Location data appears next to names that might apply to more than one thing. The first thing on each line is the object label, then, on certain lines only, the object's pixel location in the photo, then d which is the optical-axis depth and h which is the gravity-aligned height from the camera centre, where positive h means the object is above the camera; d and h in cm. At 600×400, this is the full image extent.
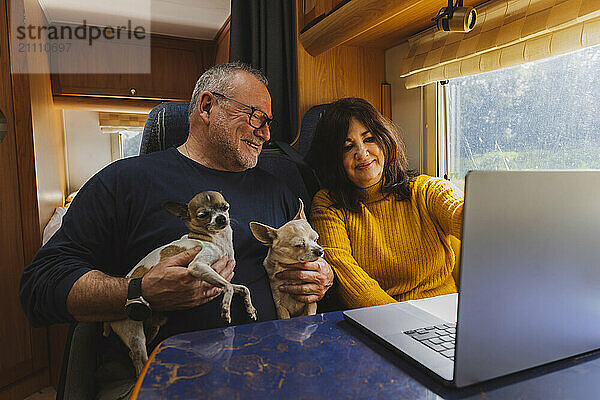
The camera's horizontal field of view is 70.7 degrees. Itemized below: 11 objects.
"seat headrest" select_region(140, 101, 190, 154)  139 +16
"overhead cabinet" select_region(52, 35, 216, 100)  318 +80
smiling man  96 -12
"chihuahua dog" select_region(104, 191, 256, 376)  98 -19
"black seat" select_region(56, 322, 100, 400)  91 -41
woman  130 -13
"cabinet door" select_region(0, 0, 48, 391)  213 -35
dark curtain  190 +56
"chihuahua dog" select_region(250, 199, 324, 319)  112 -21
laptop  49 -13
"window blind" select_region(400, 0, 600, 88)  113 +41
